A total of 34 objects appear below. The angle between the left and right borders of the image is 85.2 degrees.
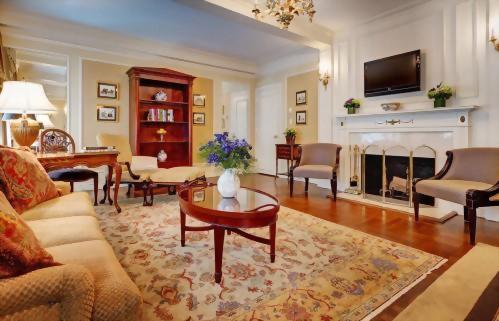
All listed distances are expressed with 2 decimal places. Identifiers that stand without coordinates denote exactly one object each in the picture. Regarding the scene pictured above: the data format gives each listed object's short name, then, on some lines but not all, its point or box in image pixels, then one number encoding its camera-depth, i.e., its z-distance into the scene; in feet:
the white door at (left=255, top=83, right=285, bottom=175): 20.80
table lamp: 7.74
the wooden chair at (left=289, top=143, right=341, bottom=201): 12.70
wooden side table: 17.61
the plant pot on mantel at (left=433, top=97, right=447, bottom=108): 10.85
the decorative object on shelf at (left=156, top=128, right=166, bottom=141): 17.13
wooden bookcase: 15.62
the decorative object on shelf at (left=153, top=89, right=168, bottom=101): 16.80
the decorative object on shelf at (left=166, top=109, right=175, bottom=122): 17.03
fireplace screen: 11.89
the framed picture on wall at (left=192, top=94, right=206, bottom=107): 19.56
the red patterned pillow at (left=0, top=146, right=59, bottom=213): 5.25
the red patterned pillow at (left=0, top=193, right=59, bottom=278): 2.53
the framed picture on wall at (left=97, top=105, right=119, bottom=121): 15.52
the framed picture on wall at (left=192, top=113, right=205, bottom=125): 19.66
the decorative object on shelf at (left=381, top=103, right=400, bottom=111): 12.42
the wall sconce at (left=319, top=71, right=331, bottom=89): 15.29
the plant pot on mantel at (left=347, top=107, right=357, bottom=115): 14.01
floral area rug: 4.74
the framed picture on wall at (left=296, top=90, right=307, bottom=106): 18.59
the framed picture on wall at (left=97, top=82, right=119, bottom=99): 15.42
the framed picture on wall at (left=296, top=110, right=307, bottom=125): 18.69
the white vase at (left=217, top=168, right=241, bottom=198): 7.18
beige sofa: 2.42
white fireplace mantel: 10.59
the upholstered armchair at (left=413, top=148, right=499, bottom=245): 7.70
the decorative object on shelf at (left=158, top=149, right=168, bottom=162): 17.35
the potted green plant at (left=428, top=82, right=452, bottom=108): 10.66
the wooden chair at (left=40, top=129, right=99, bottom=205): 10.53
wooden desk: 8.32
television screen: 11.82
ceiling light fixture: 7.95
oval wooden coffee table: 5.54
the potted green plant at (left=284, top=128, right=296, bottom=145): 18.72
